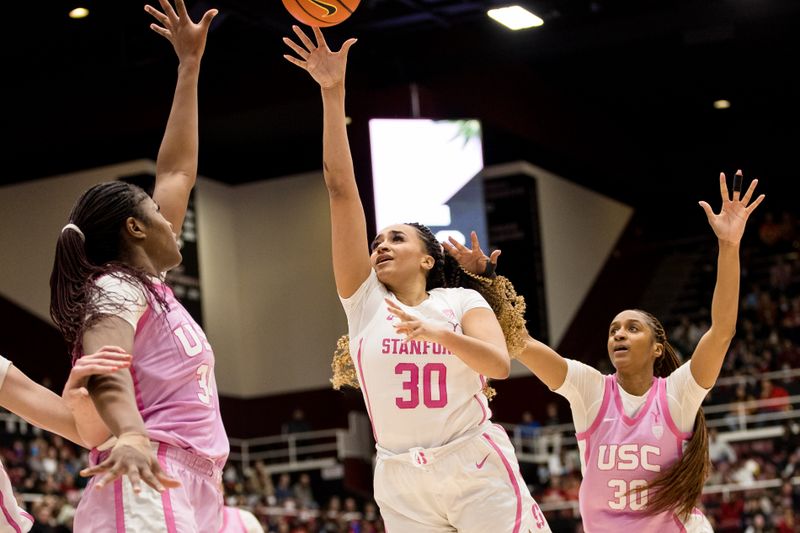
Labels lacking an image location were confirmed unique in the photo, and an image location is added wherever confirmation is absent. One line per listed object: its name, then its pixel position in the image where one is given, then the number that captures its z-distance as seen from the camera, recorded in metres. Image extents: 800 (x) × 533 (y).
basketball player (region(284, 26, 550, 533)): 4.60
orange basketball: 7.24
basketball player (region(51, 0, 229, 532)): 3.33
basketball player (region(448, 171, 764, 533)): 5.58
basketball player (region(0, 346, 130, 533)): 3.14
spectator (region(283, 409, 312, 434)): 22.11
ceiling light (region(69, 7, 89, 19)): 16.28
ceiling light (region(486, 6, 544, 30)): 14.58
